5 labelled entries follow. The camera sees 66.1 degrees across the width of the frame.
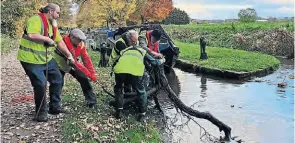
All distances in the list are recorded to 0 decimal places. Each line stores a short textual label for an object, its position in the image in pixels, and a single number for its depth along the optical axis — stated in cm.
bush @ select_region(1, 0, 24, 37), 1415
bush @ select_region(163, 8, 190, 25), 3861
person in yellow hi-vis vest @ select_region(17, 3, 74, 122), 376
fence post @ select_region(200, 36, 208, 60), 1270
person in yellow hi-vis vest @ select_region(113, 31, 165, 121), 431
